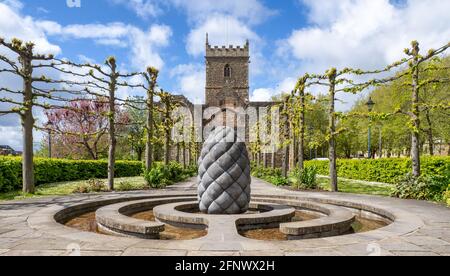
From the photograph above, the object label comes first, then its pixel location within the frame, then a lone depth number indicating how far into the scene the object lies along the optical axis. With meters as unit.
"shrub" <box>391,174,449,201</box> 10.98
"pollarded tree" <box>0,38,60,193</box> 12.94
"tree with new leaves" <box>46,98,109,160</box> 36.81
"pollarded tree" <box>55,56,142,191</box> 15.14
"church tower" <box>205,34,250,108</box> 57.94
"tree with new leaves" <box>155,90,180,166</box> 20.66
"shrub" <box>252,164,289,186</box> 18.92
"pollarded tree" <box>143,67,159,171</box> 17.69
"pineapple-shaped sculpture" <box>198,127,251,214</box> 7.29
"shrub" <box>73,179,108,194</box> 14.02
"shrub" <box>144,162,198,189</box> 16.14
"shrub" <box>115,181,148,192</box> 14.88
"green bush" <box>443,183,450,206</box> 9.60
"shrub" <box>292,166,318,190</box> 16.16
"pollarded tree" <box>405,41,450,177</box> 12.24
